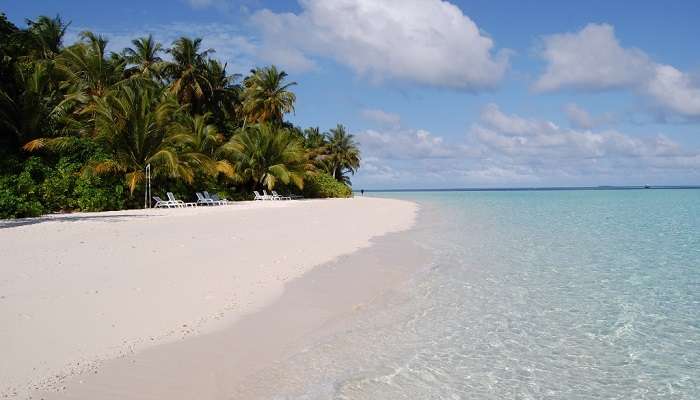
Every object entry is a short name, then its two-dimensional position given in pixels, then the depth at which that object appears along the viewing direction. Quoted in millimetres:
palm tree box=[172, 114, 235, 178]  23188
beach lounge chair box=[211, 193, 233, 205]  26344
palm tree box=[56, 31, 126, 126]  25578
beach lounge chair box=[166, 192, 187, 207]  22125
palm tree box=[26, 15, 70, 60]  28694
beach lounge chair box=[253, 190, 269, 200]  32581
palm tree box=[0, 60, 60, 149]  19125
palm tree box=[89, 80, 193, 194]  21039
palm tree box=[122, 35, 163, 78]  33469
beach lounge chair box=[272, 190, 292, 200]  33378
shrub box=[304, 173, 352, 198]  41812
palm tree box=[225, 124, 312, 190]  32406
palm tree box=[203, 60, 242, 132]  36219
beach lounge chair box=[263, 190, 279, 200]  32744
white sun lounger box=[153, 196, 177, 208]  21781
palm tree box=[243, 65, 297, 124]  39281
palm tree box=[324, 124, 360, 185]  57531
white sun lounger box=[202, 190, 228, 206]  25836
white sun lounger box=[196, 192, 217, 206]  24891
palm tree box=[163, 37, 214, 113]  33688
